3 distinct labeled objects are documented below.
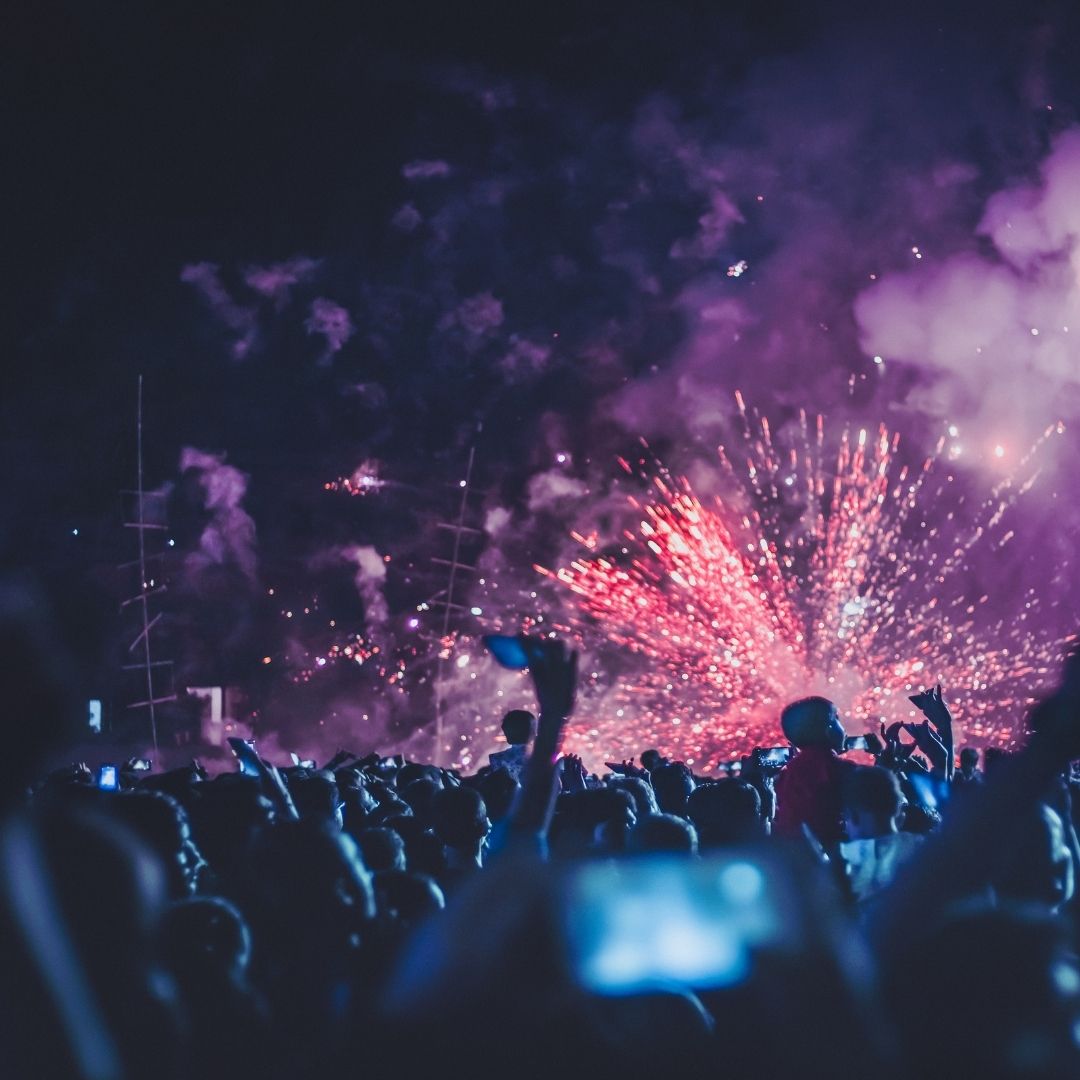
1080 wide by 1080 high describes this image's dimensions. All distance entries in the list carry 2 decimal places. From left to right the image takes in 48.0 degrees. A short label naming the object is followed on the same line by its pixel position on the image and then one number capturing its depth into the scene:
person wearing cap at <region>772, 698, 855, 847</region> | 5.48
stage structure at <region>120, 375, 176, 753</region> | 21.64
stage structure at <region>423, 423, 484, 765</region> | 27.67
